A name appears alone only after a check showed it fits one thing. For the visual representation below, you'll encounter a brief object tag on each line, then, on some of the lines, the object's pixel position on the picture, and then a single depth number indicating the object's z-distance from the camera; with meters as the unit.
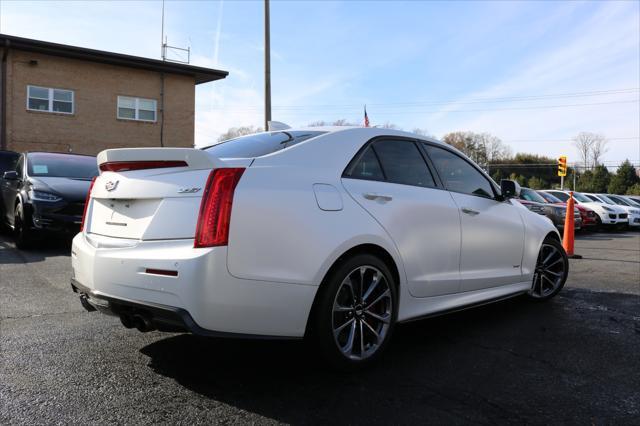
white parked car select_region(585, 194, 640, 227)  20.48
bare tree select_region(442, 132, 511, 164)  87.31
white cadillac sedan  2.73
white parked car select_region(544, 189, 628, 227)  19.42
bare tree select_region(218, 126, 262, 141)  70.58
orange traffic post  9.60
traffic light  22.18
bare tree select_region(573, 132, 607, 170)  84.25
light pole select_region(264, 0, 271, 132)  15.50
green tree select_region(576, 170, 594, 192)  61.68
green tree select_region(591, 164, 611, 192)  60.28
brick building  20.55
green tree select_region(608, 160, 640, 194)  55.62
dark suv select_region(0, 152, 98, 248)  7.60
